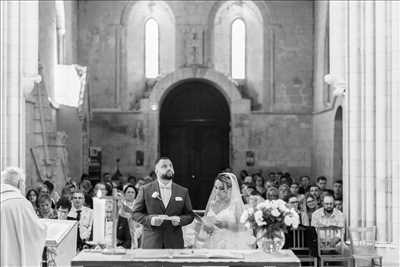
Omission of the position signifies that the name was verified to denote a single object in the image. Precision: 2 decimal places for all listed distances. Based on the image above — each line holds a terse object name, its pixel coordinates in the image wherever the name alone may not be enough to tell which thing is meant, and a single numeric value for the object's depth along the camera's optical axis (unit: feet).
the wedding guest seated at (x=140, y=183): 54.01
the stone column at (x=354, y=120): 41.37
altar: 23.79
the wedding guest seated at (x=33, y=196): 41.57
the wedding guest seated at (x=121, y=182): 57.86
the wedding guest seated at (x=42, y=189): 42.73
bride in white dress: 29.99
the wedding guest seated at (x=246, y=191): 47.01
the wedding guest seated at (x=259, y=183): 56.26
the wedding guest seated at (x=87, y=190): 42.76
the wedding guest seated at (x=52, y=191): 47.19
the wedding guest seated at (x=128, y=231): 34.81
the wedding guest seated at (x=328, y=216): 41.01
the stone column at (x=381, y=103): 39.91
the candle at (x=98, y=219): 20.66
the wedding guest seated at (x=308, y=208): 42.39
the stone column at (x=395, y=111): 38.70
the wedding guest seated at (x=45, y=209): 37.52
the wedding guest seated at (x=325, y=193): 46.23
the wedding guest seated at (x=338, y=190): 51.63
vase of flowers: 25.05
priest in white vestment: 24.56
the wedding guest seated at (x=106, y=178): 63.13
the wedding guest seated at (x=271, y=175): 68.42
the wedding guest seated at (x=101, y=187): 47.14
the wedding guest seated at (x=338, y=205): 46.34
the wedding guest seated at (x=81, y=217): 34.12
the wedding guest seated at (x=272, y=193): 45.67
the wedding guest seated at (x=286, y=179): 60.64
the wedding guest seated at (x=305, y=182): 61.81
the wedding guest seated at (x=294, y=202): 42.29
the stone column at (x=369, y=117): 40.57
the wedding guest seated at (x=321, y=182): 55.10
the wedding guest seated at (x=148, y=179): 56.44
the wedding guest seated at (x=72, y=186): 47.53
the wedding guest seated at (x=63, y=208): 37.40
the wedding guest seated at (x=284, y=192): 47.18
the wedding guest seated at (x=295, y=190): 49.41
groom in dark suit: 28.32
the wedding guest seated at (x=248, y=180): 58.28
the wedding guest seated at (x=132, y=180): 59.16
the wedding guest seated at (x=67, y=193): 41.43
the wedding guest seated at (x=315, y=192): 47.22
